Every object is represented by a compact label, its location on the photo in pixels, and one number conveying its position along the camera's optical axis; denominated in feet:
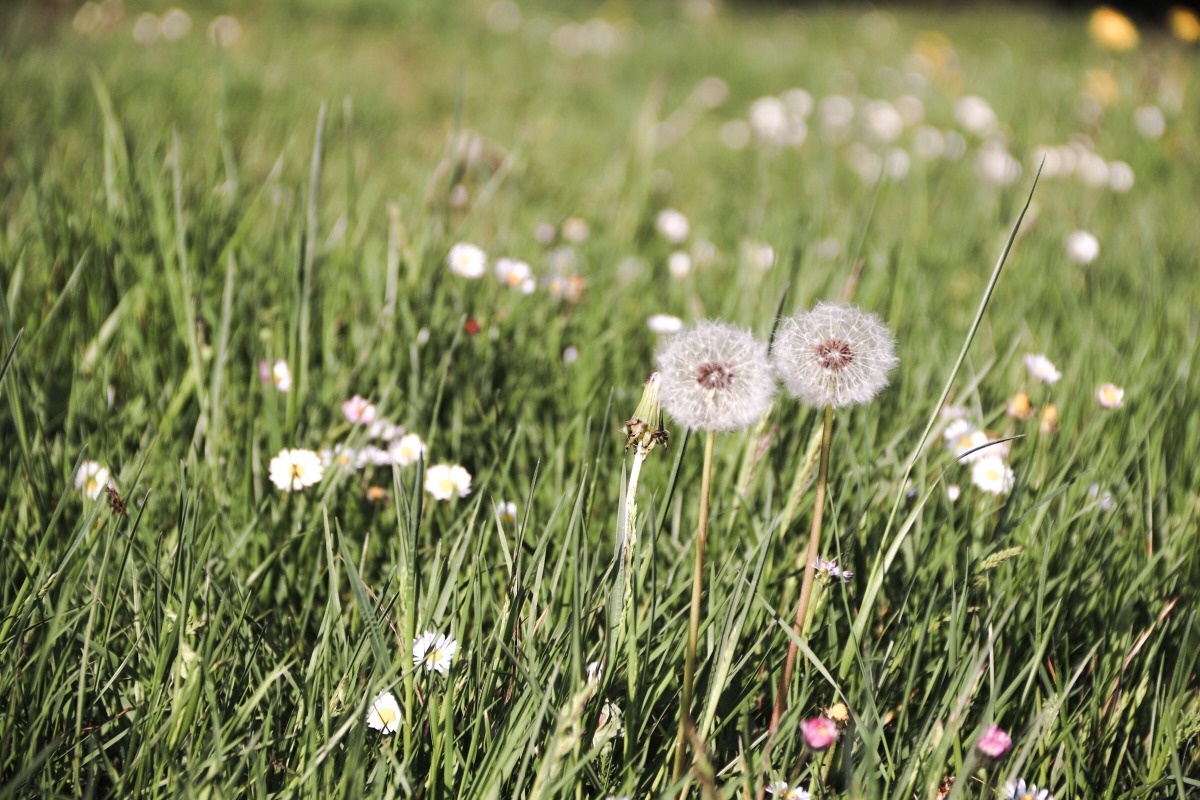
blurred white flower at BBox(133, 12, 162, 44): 10.21
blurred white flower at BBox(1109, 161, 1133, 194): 7.89
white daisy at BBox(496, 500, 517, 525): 5.02
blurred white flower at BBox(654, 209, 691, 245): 6.16
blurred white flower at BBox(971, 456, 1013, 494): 5.01
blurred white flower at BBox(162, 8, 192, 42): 10.49
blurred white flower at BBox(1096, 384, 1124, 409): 5.21
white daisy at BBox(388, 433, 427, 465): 5.04
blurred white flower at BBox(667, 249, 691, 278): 5.82
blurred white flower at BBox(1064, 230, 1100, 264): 5.92
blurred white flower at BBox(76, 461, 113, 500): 4.92
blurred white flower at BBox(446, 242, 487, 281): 5.43
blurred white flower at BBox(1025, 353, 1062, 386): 5.24
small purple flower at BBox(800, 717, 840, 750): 4.57
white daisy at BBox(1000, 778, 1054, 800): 4.64
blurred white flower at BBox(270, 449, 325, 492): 4.95
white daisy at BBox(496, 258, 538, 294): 5.49
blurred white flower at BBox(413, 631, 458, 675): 4.69
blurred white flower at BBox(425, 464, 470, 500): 5.00
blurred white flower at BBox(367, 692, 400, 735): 4.68
